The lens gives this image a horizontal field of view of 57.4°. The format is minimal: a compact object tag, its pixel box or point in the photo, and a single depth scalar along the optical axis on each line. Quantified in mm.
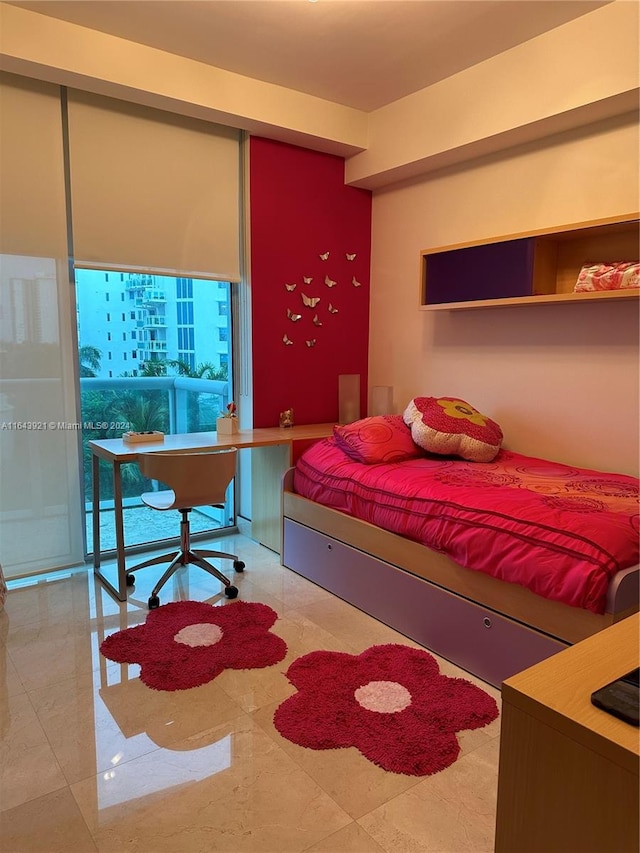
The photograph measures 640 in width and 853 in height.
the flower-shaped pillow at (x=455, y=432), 3273
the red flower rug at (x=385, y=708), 1979
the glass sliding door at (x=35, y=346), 3117
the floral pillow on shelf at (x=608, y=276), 2807
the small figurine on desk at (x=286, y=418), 4098
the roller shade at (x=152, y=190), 3322
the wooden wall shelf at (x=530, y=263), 2947
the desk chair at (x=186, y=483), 3020
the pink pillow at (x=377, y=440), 3264
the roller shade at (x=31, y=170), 3072
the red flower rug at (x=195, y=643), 2432
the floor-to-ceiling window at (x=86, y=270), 3176
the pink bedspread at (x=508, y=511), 2062
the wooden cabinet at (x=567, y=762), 819
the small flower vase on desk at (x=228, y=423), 3795
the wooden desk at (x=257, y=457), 3105
